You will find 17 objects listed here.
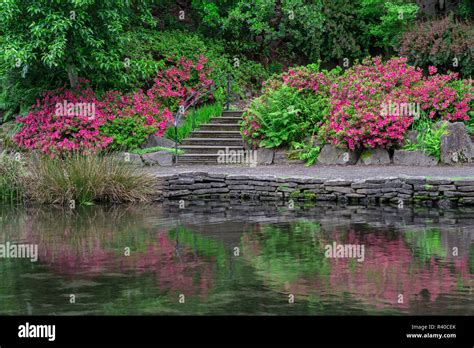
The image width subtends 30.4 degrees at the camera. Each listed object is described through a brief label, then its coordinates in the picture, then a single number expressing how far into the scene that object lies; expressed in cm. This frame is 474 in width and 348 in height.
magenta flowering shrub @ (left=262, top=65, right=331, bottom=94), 2050
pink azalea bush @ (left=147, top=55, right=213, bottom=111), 2202
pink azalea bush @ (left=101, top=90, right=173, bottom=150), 2022
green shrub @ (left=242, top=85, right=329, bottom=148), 1970
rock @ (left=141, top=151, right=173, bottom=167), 1983
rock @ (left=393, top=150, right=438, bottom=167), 1827
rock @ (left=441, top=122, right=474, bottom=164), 1815
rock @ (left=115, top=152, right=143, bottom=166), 1951
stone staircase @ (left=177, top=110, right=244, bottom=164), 1997
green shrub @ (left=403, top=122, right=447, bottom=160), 1820
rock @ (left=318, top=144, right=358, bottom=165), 1889
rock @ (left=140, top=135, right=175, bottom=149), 2062
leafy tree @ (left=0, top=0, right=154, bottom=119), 1923
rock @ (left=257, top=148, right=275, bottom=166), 1975
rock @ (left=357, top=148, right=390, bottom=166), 1870
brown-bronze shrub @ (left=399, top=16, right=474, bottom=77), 2123
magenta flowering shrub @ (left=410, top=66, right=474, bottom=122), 1897
